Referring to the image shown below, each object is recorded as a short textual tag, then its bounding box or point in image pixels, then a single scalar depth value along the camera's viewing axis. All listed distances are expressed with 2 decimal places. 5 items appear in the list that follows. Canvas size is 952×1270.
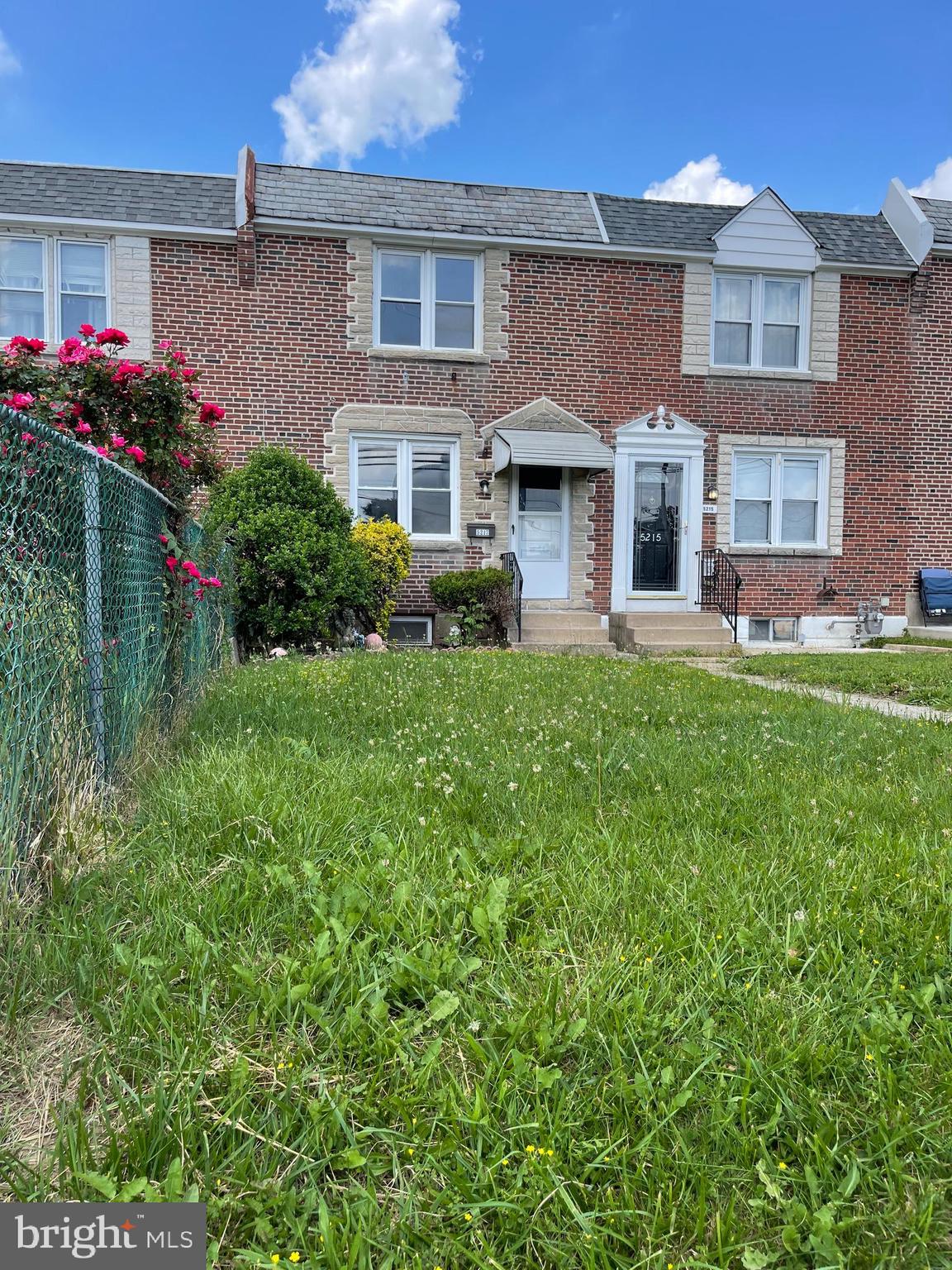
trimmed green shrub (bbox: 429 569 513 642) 12.37
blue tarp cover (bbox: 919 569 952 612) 14.44
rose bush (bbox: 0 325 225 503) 4.75
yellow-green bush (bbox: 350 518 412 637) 11.91
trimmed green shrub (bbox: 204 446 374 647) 10.09
